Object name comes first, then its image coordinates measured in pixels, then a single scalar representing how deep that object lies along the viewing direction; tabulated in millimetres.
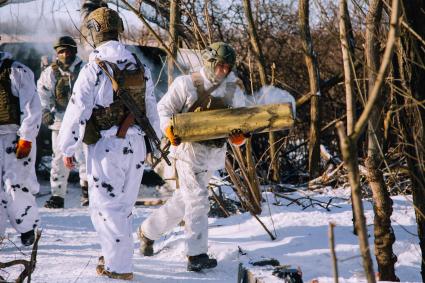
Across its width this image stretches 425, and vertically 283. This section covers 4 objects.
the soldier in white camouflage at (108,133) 8414
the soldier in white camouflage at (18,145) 10555
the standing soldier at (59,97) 15867
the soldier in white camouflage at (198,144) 9398
